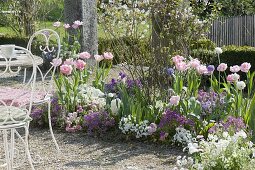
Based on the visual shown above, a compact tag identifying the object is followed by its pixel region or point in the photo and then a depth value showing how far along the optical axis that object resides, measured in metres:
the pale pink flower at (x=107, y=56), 6.58
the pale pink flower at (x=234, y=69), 5.72
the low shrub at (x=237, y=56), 10.26
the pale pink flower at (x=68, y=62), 6.45
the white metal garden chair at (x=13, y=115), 4.39
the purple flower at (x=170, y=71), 6.10
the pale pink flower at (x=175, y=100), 5.51
